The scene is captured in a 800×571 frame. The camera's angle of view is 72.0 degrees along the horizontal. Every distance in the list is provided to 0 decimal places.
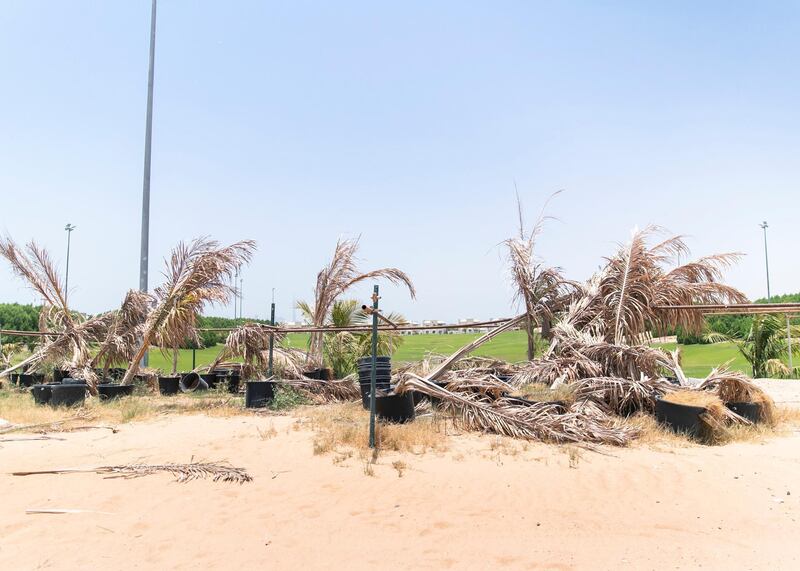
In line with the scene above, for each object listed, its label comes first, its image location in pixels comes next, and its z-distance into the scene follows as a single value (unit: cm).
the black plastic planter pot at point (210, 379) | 1230
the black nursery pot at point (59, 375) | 1215
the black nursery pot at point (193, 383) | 1216
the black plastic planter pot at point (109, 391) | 1018
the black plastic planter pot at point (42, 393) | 966
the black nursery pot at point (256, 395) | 900
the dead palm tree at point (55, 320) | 1209
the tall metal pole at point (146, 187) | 1583
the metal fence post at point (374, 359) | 593
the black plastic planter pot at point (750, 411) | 699
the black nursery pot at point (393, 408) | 713
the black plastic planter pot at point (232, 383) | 1180
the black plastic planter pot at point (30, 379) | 1286
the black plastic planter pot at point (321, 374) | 1125
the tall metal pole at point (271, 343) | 987
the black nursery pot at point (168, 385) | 1179
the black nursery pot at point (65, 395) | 935
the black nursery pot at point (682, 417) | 636
